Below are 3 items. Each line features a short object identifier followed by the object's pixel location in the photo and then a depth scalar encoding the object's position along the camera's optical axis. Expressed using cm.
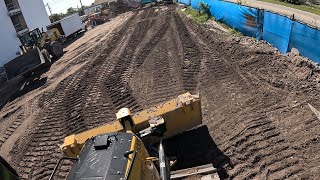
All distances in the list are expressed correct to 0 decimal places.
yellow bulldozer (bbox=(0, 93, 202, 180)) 301
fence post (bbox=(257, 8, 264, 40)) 1050
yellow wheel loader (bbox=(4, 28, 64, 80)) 1373
